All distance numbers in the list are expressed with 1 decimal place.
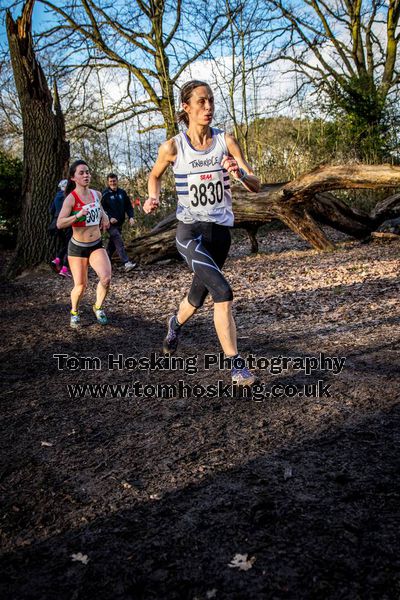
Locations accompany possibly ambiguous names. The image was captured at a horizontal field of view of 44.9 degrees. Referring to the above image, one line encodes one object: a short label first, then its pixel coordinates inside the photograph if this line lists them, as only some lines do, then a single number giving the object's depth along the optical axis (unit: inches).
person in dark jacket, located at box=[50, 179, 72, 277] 398.0
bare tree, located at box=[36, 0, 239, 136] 687.1
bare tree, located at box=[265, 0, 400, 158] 694.5
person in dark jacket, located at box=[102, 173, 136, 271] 434.9
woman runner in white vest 148.8
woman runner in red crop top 239.9
